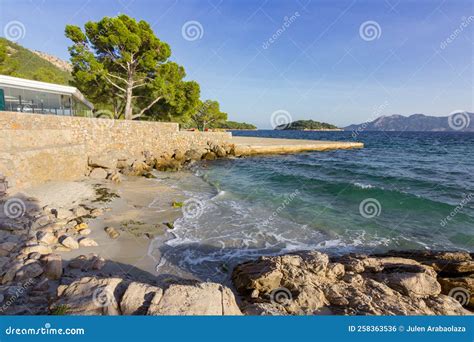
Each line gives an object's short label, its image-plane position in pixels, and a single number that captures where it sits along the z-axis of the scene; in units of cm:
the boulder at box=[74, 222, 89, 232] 778
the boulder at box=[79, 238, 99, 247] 688
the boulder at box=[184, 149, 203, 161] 2657
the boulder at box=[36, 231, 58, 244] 643
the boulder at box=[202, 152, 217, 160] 2777
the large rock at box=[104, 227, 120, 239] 764
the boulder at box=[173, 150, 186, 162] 2495
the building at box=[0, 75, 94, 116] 1596
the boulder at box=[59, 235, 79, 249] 656
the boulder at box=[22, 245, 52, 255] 556
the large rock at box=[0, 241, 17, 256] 551
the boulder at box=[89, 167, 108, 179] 1600
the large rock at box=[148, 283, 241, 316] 347
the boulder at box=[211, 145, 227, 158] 2911
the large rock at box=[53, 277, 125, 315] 343
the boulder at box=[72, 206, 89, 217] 902
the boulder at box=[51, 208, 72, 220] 845
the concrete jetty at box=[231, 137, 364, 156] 3269
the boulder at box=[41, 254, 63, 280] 496
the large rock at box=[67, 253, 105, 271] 564
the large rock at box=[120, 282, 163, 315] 349
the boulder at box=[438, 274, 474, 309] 515
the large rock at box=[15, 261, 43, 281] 468
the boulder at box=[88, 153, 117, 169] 1683
